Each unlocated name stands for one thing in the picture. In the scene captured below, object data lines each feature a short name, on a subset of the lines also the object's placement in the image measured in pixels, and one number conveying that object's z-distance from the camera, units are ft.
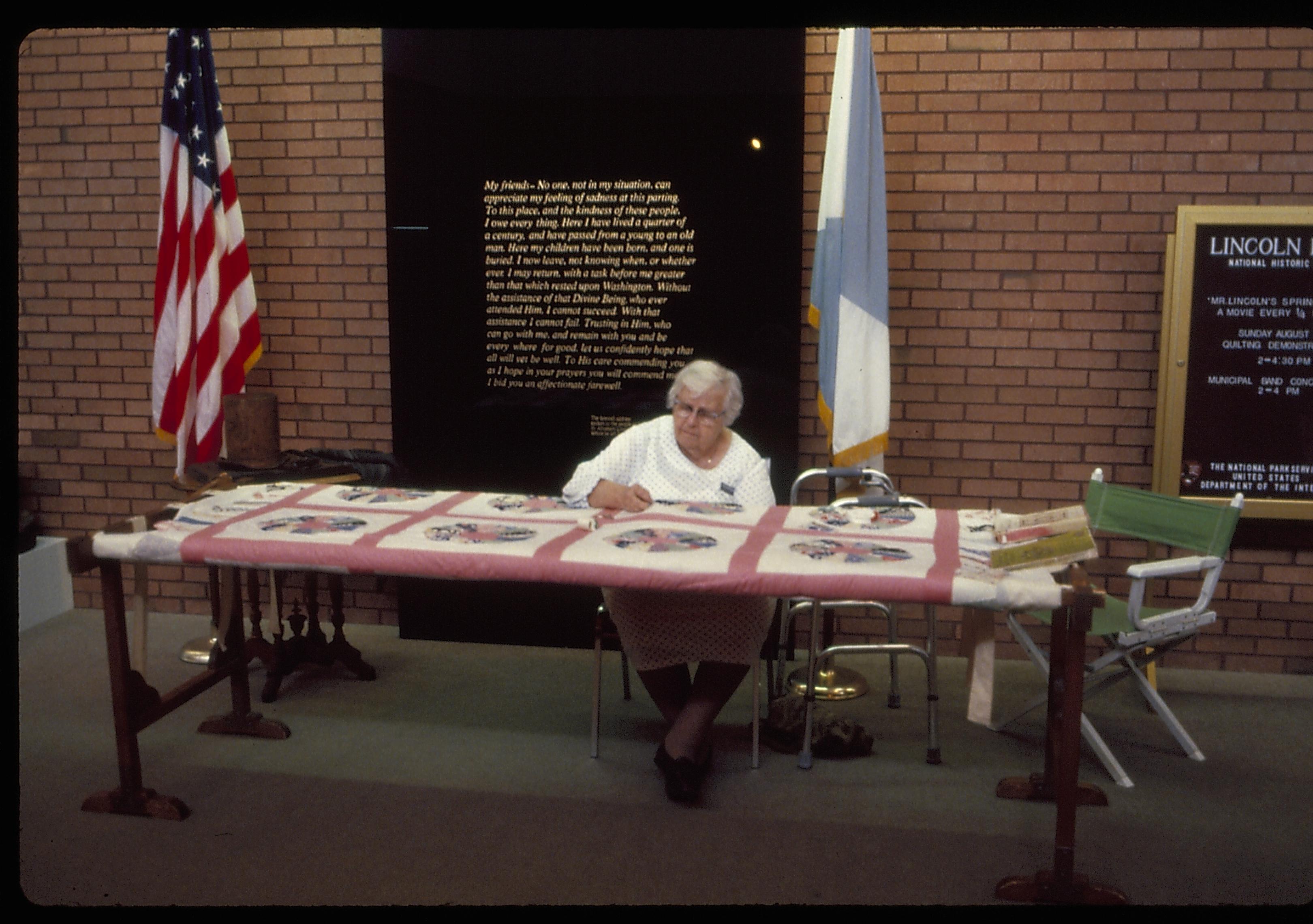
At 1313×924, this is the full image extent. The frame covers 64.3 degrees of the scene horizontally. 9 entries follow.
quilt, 8.05
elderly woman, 10.30
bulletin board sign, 12.89
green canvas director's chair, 10.16
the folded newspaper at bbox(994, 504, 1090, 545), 9.05
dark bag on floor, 11.11
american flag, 13.98
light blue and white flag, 12.42
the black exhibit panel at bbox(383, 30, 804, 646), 13.50
